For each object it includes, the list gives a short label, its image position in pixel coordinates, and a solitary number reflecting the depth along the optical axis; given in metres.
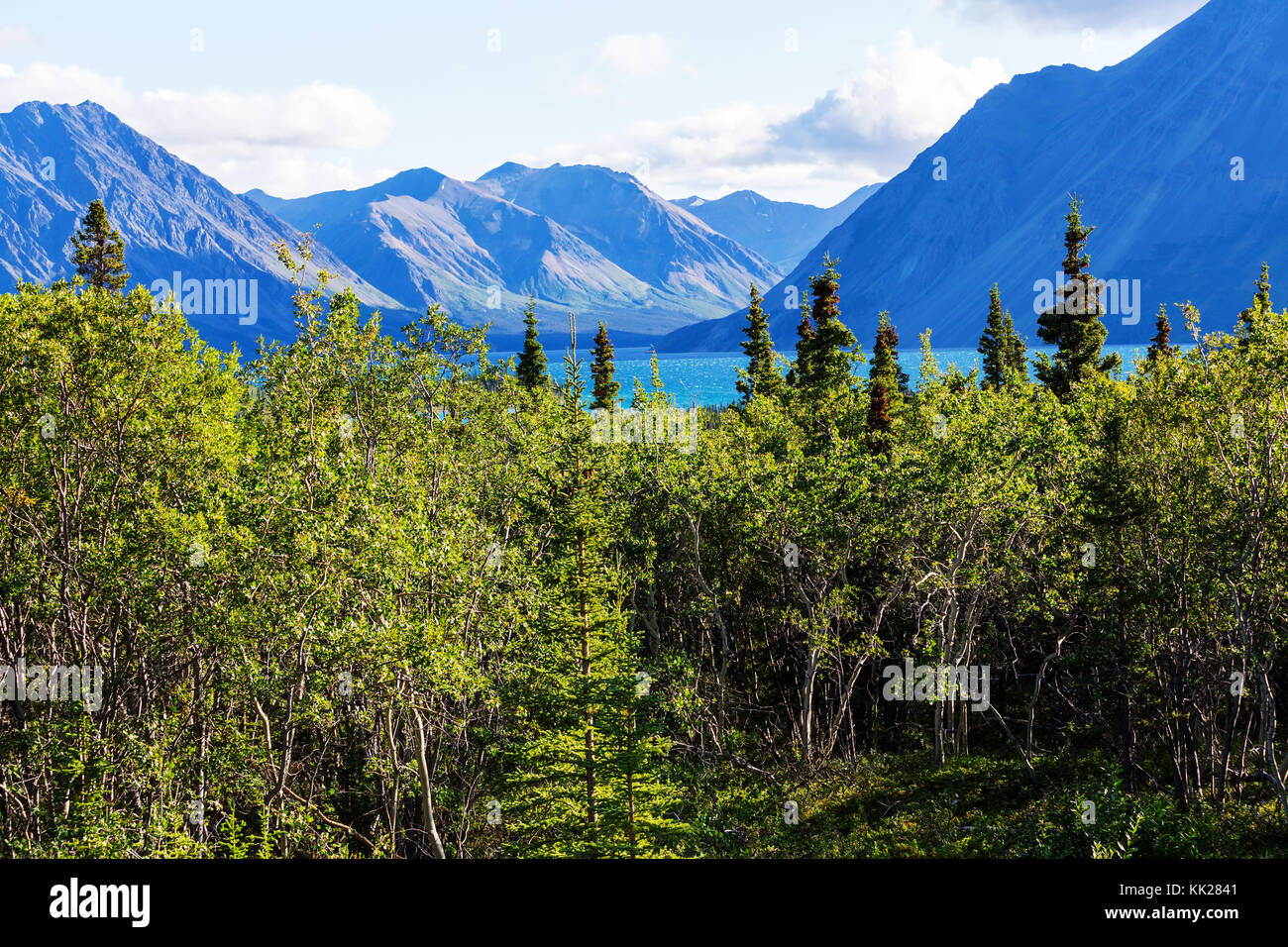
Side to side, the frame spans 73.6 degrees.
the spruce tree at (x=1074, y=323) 51.62
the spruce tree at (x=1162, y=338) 70.18
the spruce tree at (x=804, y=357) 60.53
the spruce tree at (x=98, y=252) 57.66
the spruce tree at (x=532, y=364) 69.81
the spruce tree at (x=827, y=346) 58.22
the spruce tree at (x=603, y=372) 68.79
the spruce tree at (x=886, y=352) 68.44
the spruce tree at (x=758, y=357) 69.75
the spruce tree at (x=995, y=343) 75.56
